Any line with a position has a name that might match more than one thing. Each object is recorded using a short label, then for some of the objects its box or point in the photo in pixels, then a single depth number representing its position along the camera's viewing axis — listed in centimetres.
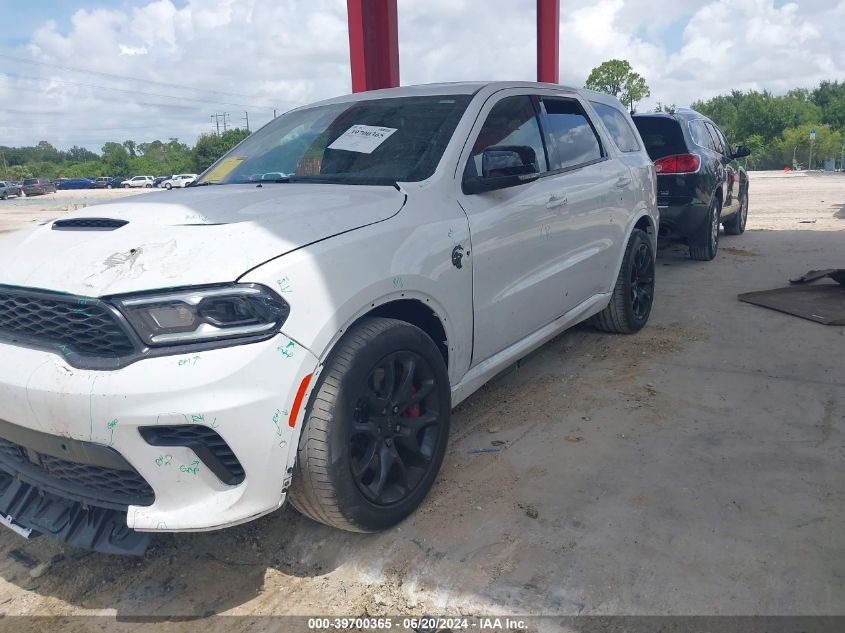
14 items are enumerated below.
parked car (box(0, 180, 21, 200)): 4688
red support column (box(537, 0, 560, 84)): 1080
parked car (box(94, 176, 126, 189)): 7019
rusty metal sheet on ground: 566
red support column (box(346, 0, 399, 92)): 863
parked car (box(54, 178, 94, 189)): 7125
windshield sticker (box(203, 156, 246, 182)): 382
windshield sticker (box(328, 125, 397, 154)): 337
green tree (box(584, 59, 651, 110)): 6188
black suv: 778
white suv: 211
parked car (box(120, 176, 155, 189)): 6638
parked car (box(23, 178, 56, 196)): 5069
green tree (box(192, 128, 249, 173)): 7560
